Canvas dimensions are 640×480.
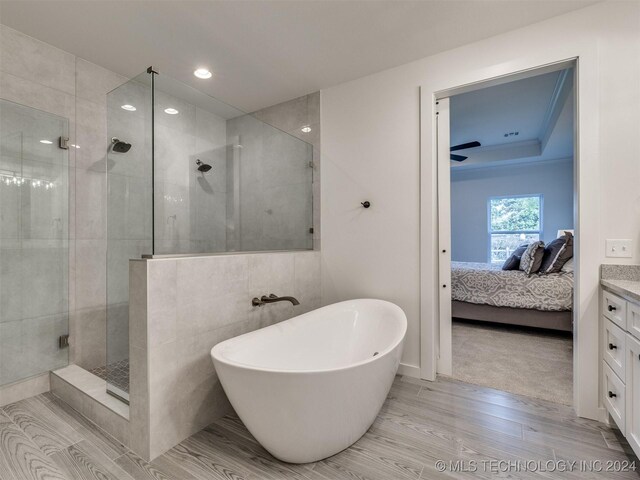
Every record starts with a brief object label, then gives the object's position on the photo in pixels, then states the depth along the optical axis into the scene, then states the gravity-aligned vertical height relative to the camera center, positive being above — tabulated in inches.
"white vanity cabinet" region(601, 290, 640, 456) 51.4 -24.7
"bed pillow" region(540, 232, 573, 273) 128.8 -8.0
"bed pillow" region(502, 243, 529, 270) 146.9 -12.2
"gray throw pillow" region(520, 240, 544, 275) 133.5 -9.8
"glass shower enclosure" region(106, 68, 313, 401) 67.6 +15.6
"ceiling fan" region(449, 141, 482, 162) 167.3 +52.3
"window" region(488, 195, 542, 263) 220.8 +10.7
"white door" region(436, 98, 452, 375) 91.5 -0.6
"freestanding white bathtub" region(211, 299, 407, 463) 46.9 -26.7
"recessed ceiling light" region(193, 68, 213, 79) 98.3 +55.8
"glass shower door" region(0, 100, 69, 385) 76.4 -1.0
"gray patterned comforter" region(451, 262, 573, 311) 123.5 -23.0
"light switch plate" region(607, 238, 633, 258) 66.8 -2.6
